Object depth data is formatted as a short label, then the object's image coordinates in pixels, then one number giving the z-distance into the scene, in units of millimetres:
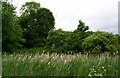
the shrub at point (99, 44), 6430
